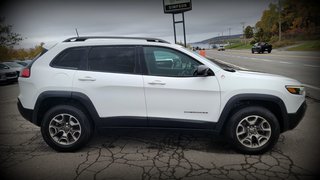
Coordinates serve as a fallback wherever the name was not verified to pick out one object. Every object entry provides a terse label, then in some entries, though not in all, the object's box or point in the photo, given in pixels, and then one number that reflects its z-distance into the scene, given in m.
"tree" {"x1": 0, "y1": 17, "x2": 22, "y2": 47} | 26.83
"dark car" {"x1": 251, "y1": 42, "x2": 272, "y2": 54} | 32.34
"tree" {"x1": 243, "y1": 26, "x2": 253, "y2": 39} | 90.81
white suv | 3.47
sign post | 11.35
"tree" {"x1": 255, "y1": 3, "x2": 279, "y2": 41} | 61.78
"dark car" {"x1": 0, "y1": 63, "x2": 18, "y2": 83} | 13.24
